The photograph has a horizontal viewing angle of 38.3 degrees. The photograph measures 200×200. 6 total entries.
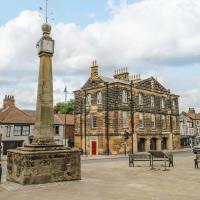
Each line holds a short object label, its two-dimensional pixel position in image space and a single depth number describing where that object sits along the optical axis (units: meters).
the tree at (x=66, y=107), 69.56
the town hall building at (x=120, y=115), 39.44
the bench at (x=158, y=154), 19.53
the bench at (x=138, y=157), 21.76
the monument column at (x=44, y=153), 13.35
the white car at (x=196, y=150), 38.80
